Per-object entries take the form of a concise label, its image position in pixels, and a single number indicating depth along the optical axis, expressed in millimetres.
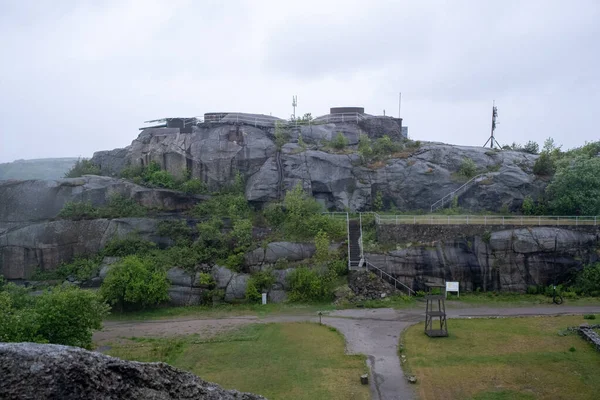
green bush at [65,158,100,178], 39506
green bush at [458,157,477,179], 37281
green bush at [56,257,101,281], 29322
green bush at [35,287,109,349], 16859
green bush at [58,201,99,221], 32688
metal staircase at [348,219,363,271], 28447
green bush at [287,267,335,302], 26672
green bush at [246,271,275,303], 27109
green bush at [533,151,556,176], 36688
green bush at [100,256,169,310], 25547
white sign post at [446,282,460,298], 27141
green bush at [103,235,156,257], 30234
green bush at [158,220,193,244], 31406
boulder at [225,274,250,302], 27391
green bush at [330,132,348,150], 39250
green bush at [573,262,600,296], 27250
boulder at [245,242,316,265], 29125
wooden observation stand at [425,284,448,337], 19953
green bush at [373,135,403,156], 39000
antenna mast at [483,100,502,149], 43562
